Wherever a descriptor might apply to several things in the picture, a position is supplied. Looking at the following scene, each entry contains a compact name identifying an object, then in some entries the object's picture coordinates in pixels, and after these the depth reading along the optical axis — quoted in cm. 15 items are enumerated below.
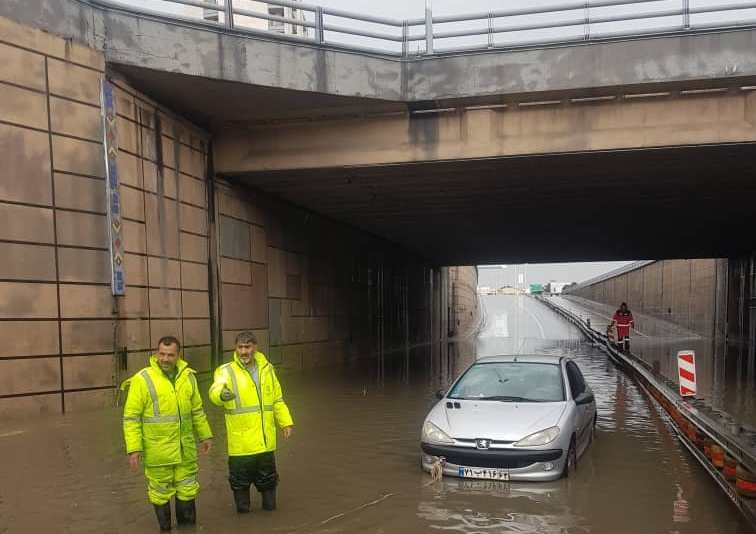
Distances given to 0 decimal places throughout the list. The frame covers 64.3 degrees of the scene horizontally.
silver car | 598
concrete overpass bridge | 1095
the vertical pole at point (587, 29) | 1169
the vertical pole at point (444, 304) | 3986
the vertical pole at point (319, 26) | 1216
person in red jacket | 1911
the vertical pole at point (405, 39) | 1252
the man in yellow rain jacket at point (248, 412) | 496
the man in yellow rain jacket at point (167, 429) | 453
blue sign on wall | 1016
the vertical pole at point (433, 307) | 3688
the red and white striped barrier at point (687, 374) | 938
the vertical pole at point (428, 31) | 1241
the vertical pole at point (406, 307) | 3044
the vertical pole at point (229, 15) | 1142
